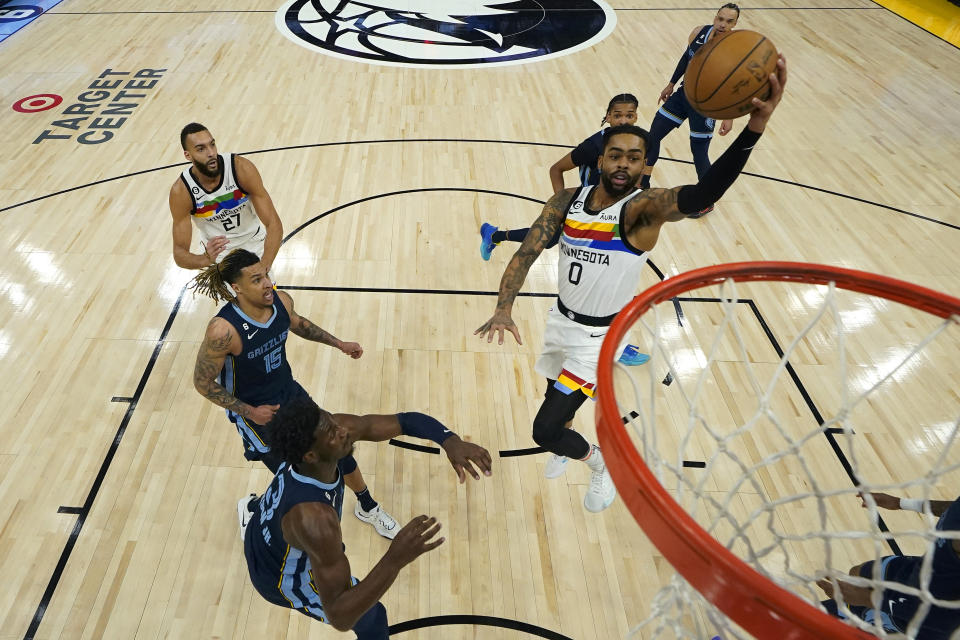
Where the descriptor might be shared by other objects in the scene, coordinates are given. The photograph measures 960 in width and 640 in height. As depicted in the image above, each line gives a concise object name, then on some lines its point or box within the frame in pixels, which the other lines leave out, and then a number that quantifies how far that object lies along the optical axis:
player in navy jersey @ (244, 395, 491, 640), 2.06
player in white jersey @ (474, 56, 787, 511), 2.92
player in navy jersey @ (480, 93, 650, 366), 3.95
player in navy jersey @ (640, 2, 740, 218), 5.46
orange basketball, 2.48
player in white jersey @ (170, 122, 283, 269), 3.79
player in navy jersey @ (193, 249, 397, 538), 2.89
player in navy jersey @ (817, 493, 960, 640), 2.20
